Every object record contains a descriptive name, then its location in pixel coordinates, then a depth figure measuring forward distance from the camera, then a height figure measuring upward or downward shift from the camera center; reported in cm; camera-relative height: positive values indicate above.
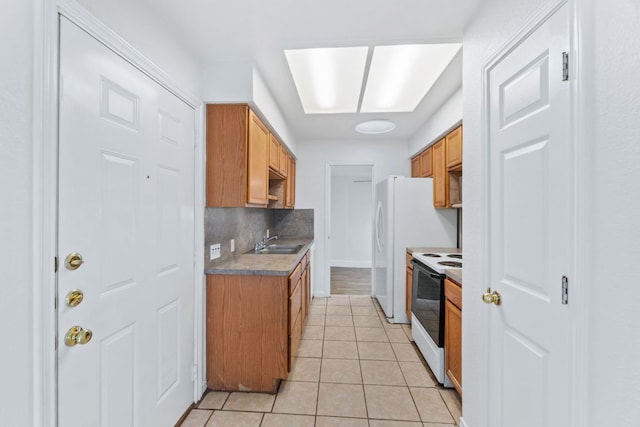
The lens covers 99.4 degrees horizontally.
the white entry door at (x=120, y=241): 99 -14
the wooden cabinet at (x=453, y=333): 182 -83
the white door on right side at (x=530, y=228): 91 -5
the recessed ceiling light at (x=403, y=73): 189 +114
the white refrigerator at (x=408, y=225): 318 -13
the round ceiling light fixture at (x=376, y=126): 321 +107
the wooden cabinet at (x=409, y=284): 300 -79
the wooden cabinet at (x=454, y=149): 253 +64
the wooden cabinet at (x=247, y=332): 192 -85
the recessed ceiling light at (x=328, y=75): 195 +115
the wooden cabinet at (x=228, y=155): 198 +42
